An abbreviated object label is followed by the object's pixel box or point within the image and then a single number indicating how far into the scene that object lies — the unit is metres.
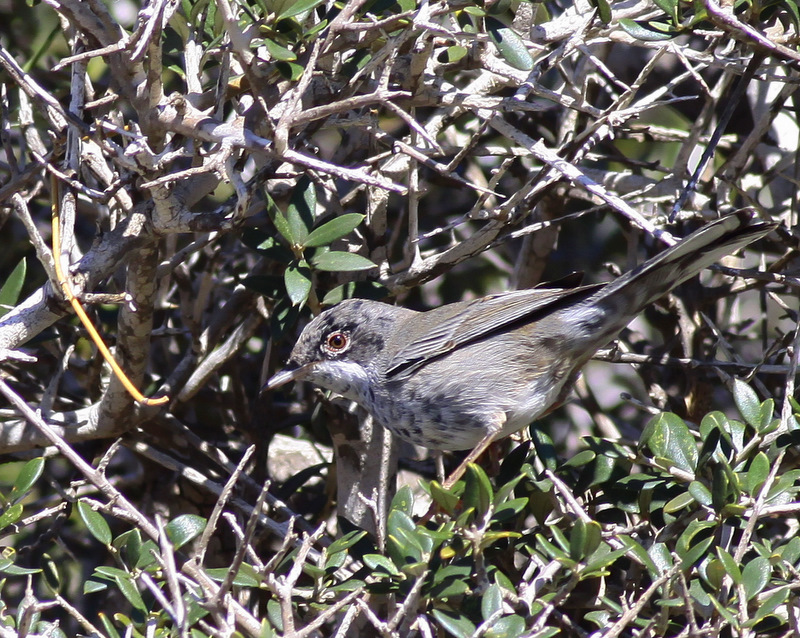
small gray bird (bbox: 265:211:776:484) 6.97
